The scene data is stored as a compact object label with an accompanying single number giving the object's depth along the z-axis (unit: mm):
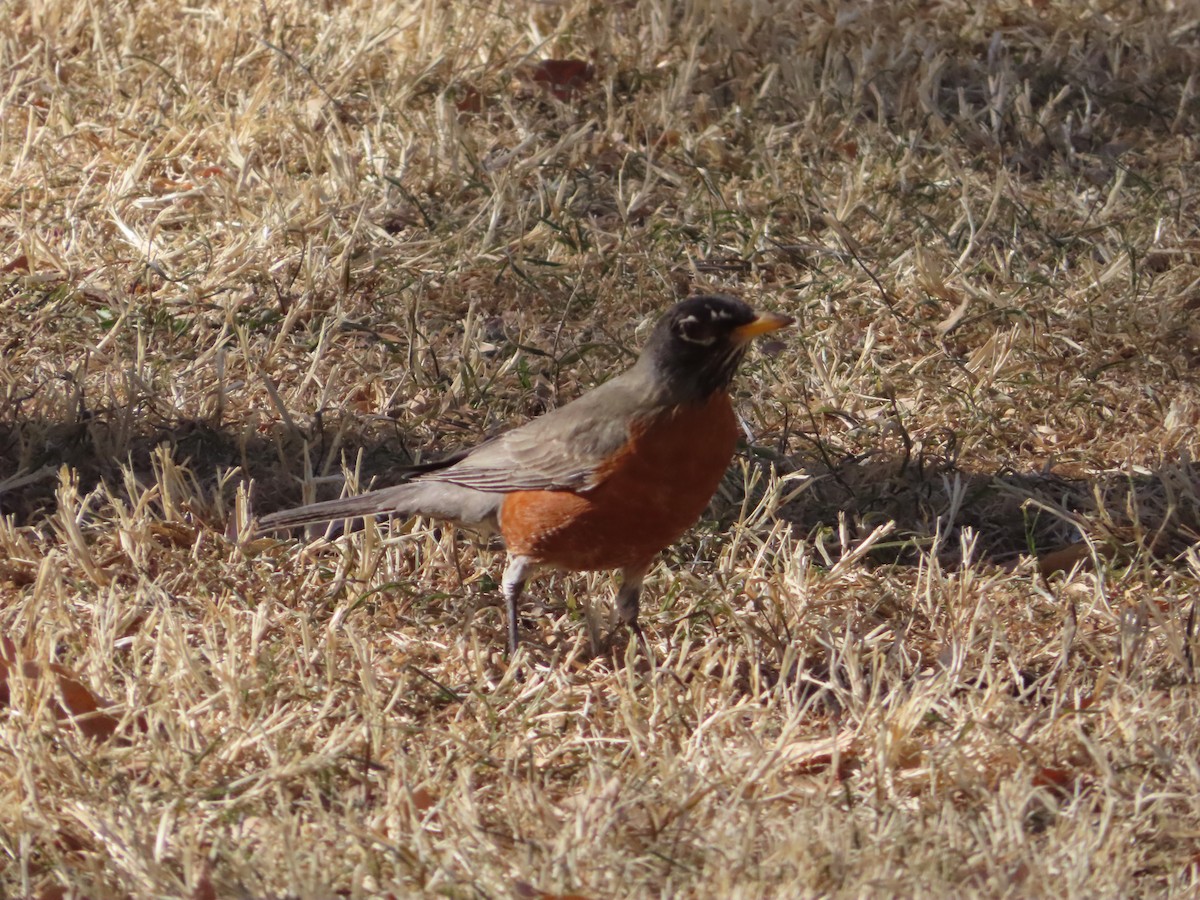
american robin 7324
